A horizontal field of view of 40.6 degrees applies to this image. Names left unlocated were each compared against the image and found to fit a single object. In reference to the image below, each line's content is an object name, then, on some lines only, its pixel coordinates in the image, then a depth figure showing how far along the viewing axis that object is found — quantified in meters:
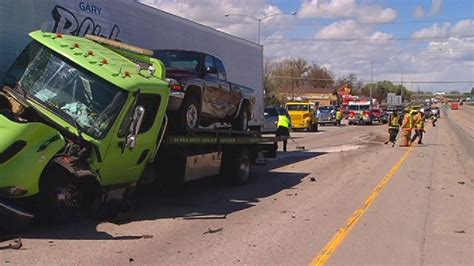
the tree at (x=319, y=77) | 161.25
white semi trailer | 9.88
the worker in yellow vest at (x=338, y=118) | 62.55
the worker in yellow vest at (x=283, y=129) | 19.06
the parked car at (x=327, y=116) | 63.31
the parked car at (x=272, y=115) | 32.39
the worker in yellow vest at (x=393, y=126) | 30.84
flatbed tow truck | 7.86
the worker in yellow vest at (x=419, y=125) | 30.86
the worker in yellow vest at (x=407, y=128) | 29.94
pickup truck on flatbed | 11.23
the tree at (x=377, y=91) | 187.50
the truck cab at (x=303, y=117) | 47.25
